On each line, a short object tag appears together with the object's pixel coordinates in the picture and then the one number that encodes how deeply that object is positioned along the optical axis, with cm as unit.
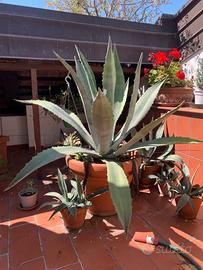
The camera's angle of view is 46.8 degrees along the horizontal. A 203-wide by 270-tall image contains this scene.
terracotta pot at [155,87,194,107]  271
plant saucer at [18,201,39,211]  224
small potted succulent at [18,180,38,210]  226
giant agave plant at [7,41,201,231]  160
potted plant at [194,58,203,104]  251
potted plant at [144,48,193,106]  271
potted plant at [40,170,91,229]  177
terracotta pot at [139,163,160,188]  251
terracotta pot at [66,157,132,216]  187
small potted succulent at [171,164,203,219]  185
